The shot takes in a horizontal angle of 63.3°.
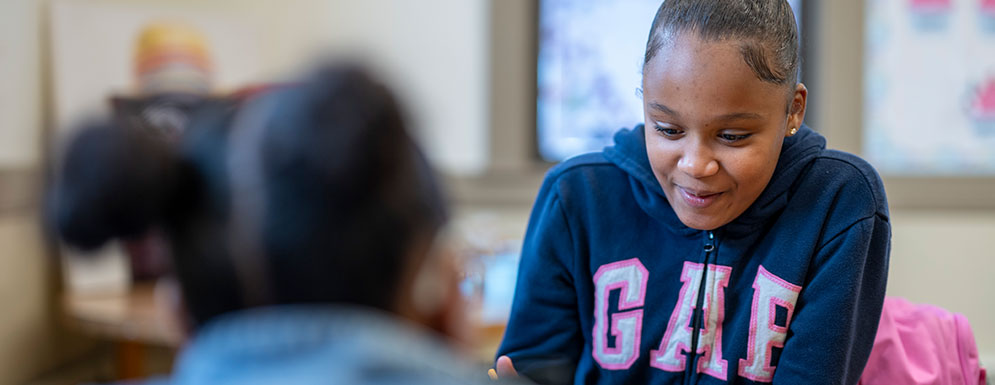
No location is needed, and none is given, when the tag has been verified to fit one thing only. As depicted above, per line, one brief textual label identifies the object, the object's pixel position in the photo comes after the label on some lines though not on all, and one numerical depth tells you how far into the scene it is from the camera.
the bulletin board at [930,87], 3.01
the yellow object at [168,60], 2.74
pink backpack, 1.12
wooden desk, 2.43
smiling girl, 0.98
